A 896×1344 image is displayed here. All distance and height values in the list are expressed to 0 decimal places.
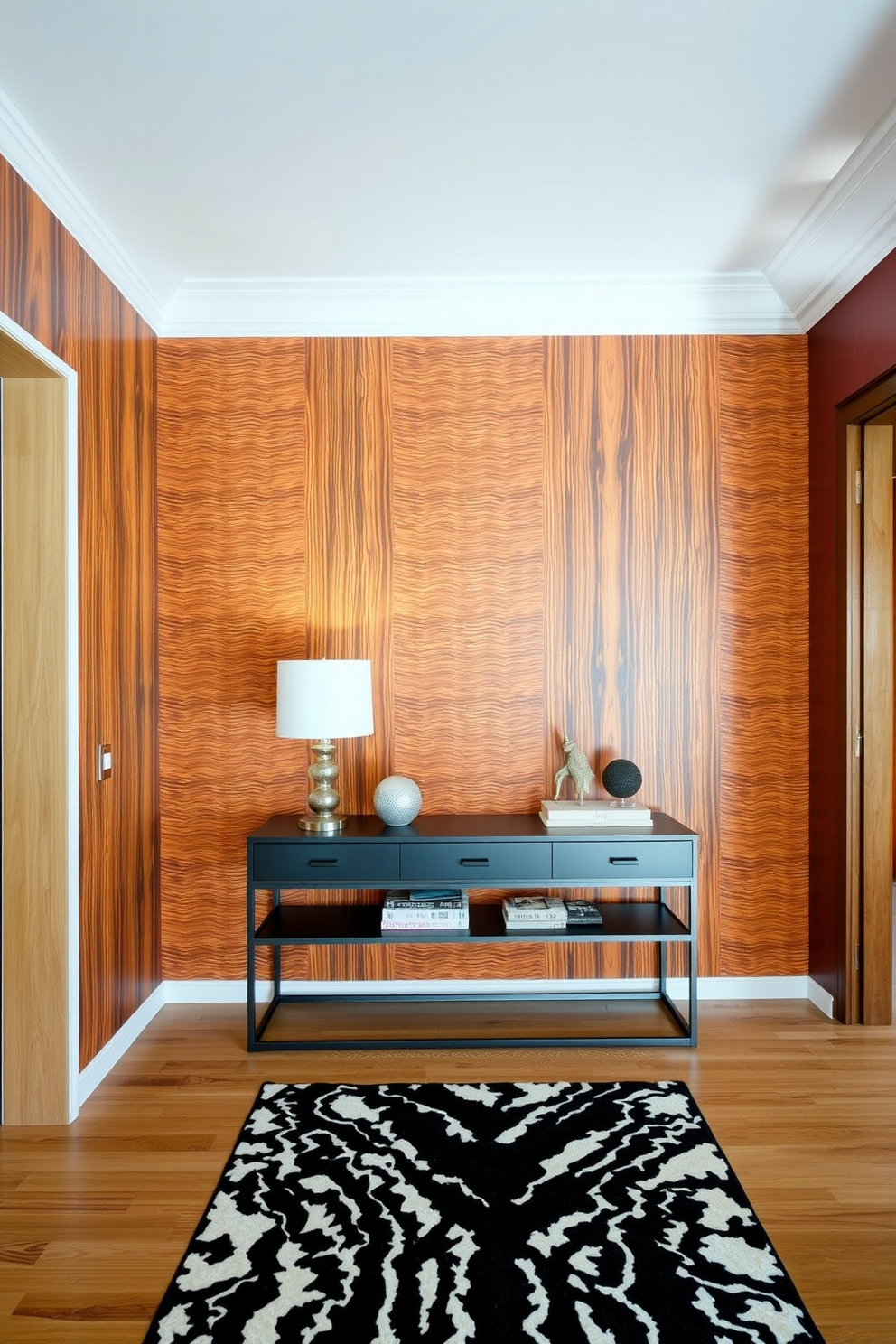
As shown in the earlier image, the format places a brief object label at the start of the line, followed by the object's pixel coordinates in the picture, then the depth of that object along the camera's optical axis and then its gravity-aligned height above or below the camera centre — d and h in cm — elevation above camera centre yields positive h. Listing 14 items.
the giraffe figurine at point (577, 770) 319 -37
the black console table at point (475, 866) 298 -67
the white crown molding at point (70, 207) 228 +138
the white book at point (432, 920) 304 -88
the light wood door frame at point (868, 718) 312 -17
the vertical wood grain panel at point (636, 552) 343 +46
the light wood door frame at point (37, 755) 254 -25
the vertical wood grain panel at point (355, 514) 343 +61
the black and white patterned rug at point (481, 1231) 176 -130
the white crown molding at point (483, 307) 334 +140
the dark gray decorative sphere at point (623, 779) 316 -40
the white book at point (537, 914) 311 -87
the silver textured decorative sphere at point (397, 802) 310 -47
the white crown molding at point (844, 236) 242 +139
